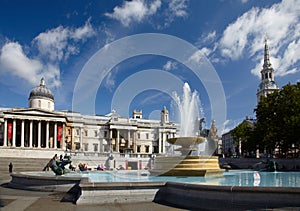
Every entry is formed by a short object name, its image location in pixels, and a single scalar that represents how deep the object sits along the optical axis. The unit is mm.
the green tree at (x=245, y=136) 58709
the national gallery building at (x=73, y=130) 63219
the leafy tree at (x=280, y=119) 43450
